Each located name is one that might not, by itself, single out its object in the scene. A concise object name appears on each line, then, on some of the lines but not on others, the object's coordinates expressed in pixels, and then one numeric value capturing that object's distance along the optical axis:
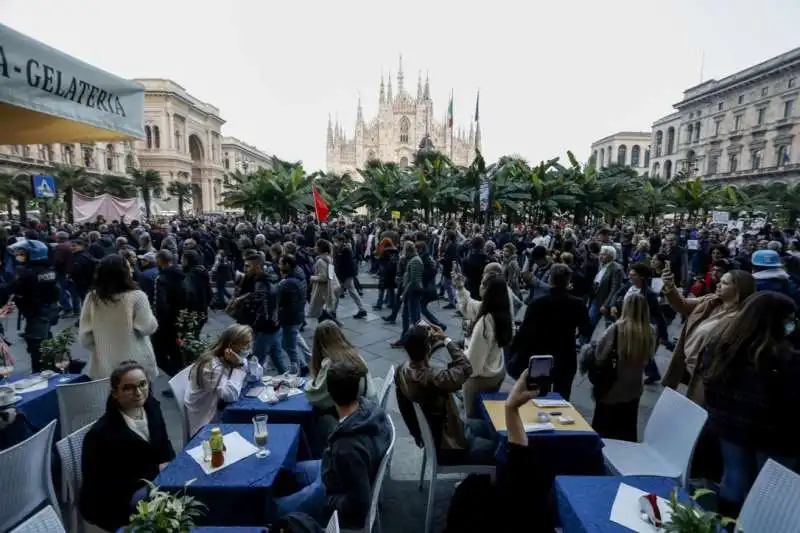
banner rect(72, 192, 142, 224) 14.62
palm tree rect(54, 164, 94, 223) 21.94
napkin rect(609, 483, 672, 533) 2.15
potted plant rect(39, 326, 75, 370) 4.11
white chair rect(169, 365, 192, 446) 3.50
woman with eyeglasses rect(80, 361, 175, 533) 2.50
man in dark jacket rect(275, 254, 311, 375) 5.45
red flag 12.45
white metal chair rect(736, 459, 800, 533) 2.13
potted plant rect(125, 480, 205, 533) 1.65
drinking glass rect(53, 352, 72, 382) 4.11
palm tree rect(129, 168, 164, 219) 29.47
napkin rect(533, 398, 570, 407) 3.43
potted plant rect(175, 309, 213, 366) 4.52
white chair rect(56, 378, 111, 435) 3.31
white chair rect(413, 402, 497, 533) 2.96
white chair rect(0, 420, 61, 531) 2.49
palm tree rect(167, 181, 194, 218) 37.09
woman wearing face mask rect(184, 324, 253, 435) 3.46
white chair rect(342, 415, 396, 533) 2.46
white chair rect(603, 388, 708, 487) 3.02
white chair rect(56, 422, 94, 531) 2.66
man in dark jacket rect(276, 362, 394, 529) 2.32
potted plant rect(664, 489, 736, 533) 1.65
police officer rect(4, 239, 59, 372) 5.07
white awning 1.97
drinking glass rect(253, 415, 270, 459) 2.88
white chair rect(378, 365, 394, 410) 3.56
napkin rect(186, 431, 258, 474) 2.64
